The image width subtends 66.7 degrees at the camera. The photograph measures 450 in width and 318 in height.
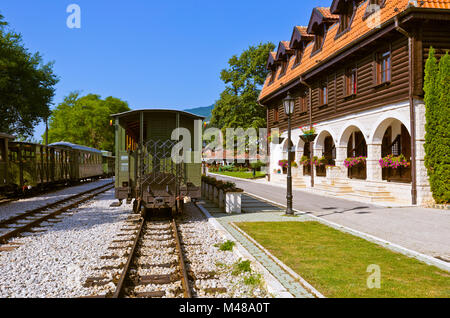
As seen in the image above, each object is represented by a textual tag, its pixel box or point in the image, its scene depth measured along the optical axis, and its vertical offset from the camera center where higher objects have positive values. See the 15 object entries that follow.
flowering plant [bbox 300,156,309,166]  21.69 -0.10
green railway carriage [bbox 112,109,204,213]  9.77 -0.03
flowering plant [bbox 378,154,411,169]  13.70 -0.15
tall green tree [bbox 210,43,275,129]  37.12 +7.85
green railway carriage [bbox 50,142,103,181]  25.41 +0.02
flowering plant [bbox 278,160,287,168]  24.58 -0.24
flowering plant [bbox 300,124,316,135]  19.33 +1.83
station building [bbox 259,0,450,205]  12.95 +3.32
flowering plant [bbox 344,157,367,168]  16.33 -0.11
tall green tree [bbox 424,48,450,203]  12.12 +1.17
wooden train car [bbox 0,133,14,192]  14.58 +0.01
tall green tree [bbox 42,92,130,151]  57.50 +6.44
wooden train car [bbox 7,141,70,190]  16.14 -0.11
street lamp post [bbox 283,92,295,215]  11.02 +0.17
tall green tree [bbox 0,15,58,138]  23.22 +5.50
